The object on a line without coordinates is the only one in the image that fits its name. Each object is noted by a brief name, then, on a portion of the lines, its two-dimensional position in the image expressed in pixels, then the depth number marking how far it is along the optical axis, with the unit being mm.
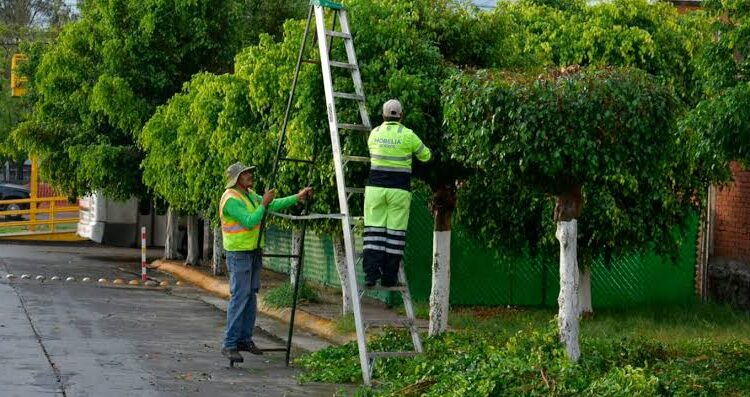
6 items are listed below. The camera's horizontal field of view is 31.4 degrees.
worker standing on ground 12953
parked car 51750
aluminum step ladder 11727
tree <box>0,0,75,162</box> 51094
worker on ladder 11906
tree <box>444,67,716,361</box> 10938
